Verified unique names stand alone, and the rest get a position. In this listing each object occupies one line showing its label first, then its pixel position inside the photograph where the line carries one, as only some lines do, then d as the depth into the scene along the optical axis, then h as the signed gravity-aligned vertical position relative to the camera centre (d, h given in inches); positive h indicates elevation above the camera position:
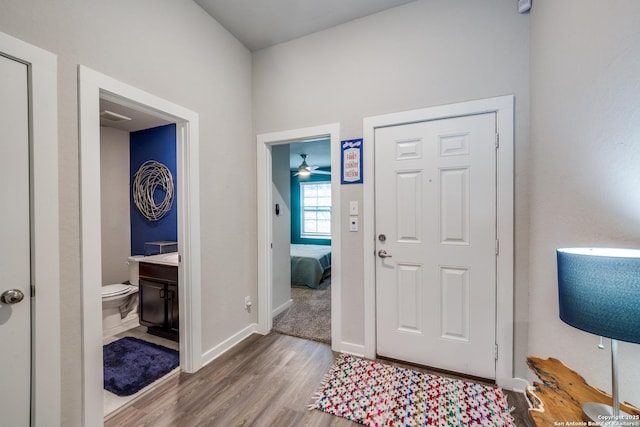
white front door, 74.8 -9.7
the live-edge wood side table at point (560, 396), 31.9 -24.7
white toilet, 102.2 -36.2
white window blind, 283.9 +3.0
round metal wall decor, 133.2 +13.0
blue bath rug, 74.0 -48.7
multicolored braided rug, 61.4 -48.7
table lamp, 26.7 -9.7
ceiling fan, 216.1 +36.9
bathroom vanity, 95.2 -31.3
